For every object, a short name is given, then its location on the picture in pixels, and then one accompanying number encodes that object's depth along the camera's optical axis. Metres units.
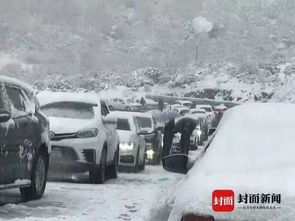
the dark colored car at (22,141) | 9.81
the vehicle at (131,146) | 19.14
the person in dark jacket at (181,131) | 19.27
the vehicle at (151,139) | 23.80
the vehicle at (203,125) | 37.02
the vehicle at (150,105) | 71.08
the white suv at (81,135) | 14.38
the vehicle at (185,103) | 74.50
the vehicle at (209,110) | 49.24
